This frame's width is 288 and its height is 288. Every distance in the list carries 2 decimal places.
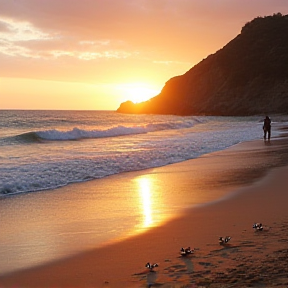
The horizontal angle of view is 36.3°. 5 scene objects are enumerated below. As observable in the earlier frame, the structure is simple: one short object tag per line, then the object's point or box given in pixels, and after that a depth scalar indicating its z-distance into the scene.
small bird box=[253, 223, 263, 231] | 5.55
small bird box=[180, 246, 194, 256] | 4.73
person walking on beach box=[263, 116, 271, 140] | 27.09
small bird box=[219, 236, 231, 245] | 5.10
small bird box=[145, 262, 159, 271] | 4.38
